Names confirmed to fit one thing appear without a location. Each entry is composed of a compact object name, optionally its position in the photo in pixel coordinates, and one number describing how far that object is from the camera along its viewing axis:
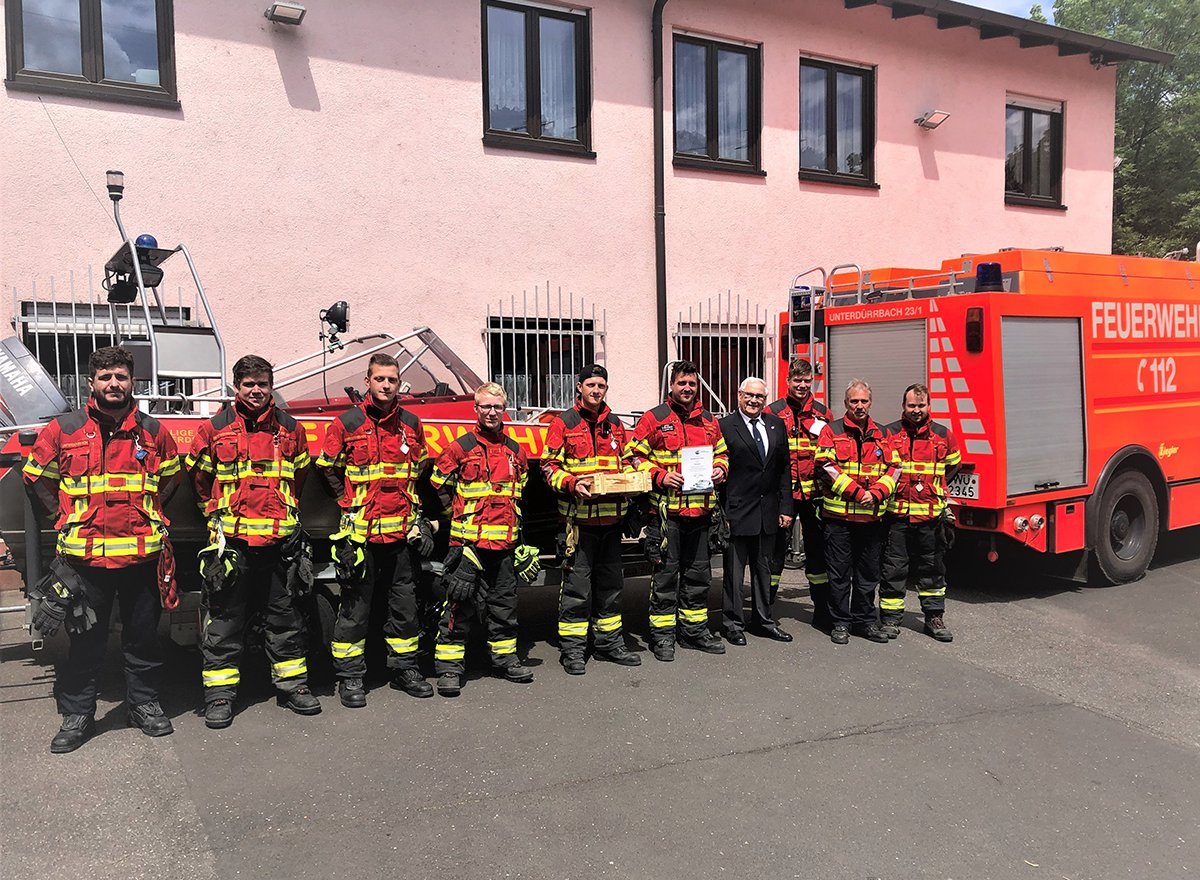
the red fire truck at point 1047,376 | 6.90
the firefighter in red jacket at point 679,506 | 5.63
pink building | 7.80
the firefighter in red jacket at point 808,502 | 6.24
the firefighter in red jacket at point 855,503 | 5.94
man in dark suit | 5.89
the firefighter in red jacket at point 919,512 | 6.06
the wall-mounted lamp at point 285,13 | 8.10
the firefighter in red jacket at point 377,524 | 4.77
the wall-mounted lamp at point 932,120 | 11.86
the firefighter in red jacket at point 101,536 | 4.20
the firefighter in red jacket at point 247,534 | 4.52
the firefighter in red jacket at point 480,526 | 4.97
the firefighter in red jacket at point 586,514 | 5.33
